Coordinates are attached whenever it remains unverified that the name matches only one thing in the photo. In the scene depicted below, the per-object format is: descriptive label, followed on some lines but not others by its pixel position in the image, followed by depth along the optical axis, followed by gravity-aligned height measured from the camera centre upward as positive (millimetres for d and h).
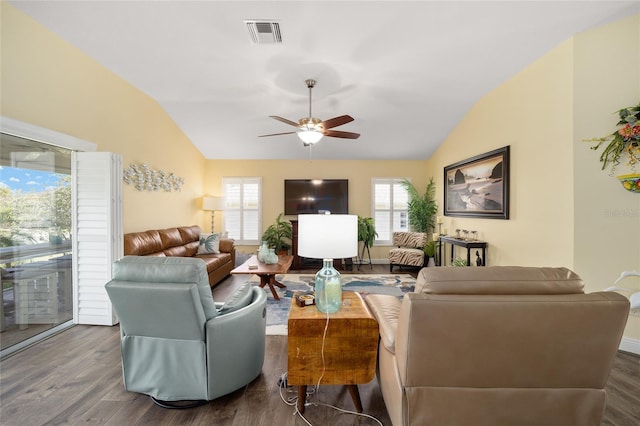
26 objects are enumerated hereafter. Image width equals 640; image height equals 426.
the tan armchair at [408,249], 5453 -779
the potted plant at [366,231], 6051 -428
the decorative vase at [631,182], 2422 +279
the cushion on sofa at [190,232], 5137 -408
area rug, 3246 -1253
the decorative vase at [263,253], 4164 -633
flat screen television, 6473 +405
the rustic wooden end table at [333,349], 1671 -856
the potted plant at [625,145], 2430 +626
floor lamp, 5961 +194
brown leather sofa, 3785 -577
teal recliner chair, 1667 -805
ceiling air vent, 2646 +1834
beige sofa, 1250 -641
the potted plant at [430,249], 5496 -750
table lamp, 1684 -187
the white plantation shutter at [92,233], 3074 -243
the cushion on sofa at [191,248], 4946 -678
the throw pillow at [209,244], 5238 -629
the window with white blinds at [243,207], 6617 +119
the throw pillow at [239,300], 2031 -704
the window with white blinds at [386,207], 6625 +123
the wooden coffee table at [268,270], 3664 -803
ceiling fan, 3354 +1097
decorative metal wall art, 4004 +546
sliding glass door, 2502 -277
